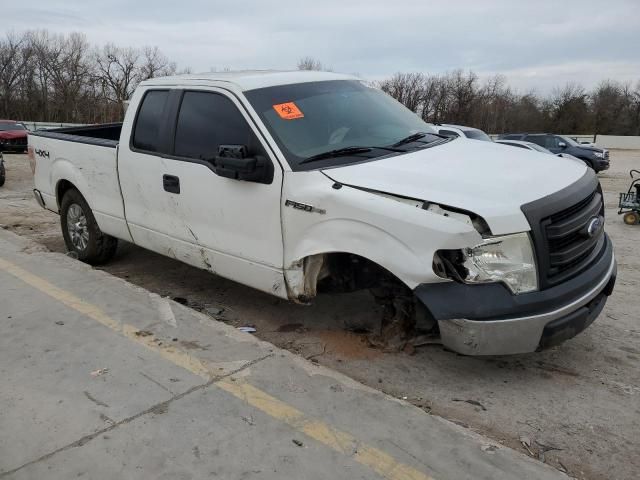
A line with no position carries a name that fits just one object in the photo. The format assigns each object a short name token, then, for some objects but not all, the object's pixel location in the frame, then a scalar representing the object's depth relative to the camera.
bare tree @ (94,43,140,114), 60.09
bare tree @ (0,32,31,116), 57.09
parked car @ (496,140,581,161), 15.84
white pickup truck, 3.03
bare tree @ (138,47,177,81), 63.82
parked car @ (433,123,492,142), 15.21
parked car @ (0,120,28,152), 23.27
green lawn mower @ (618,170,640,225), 9.95
